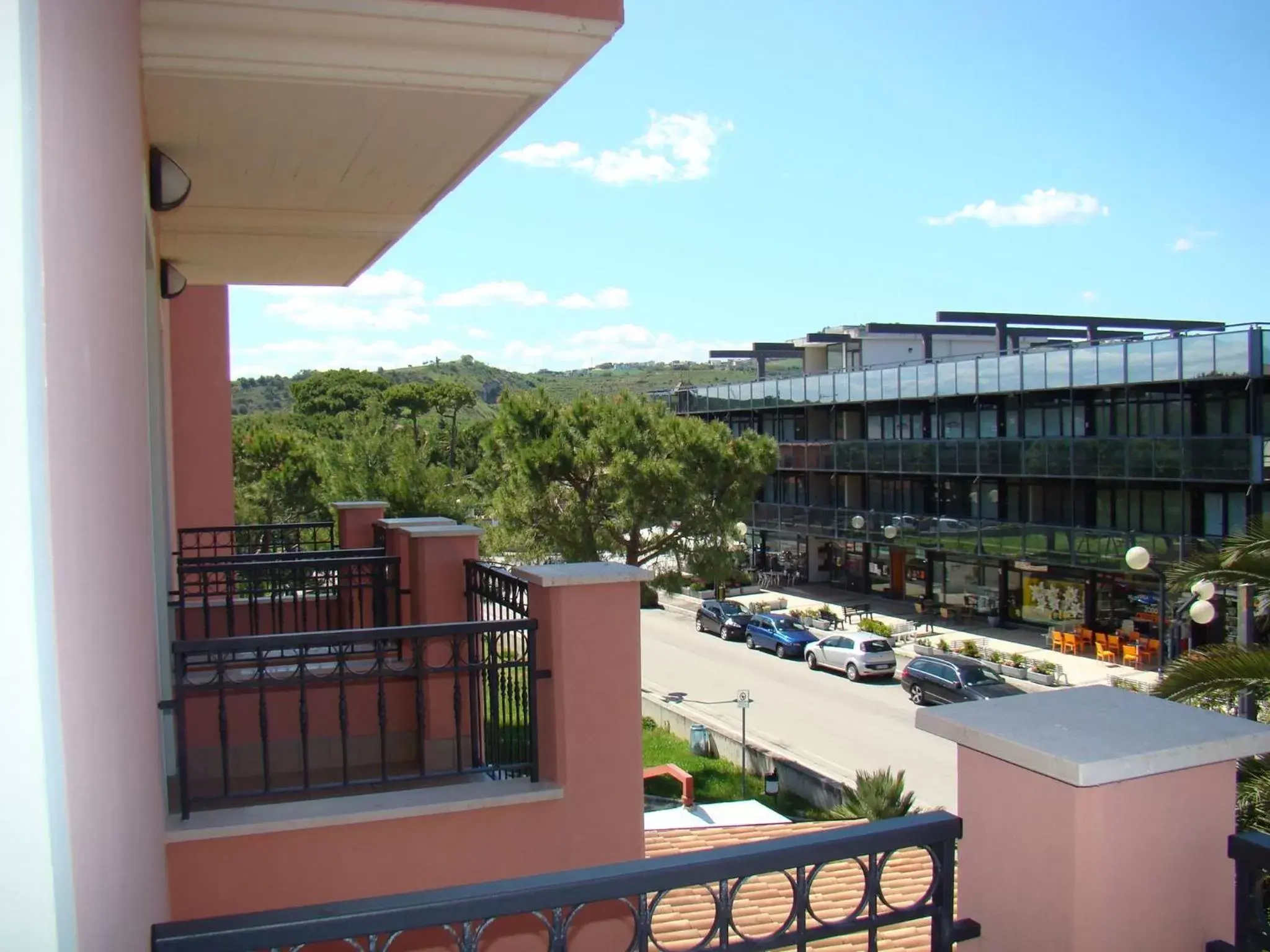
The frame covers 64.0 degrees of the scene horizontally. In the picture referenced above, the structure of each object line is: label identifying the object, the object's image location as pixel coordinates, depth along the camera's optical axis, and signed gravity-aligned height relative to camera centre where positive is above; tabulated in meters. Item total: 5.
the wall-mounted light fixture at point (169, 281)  6.47 +1.18
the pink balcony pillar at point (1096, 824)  2.16 -0.87
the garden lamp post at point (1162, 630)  21.02 -4.27
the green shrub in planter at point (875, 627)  26.83 -5.07
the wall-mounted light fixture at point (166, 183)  4.22 +1.16
